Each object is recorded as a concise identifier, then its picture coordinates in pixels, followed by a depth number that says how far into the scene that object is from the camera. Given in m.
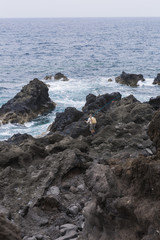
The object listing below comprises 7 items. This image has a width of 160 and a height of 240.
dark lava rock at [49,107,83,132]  21.44
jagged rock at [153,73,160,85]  41.76
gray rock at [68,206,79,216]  9.24
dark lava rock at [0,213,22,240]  5.27
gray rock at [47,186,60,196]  10.25
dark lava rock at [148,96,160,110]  24.57
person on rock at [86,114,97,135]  17.62
